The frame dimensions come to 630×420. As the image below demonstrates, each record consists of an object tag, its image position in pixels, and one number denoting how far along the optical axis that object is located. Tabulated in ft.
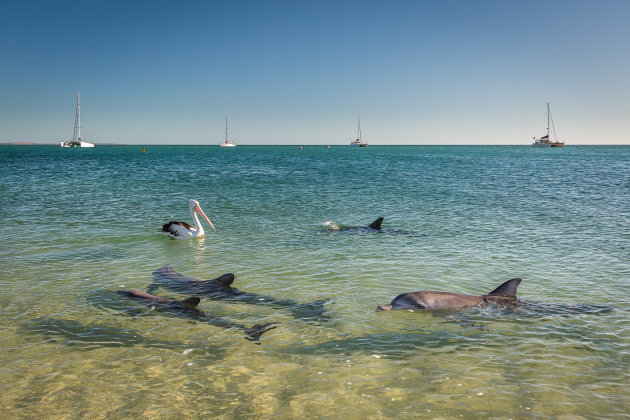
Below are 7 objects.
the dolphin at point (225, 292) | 25.46
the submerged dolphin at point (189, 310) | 21.91
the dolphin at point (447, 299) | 25.00
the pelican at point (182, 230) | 47.60
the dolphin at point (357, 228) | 51.39
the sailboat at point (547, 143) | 508.94
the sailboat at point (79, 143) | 510.79
